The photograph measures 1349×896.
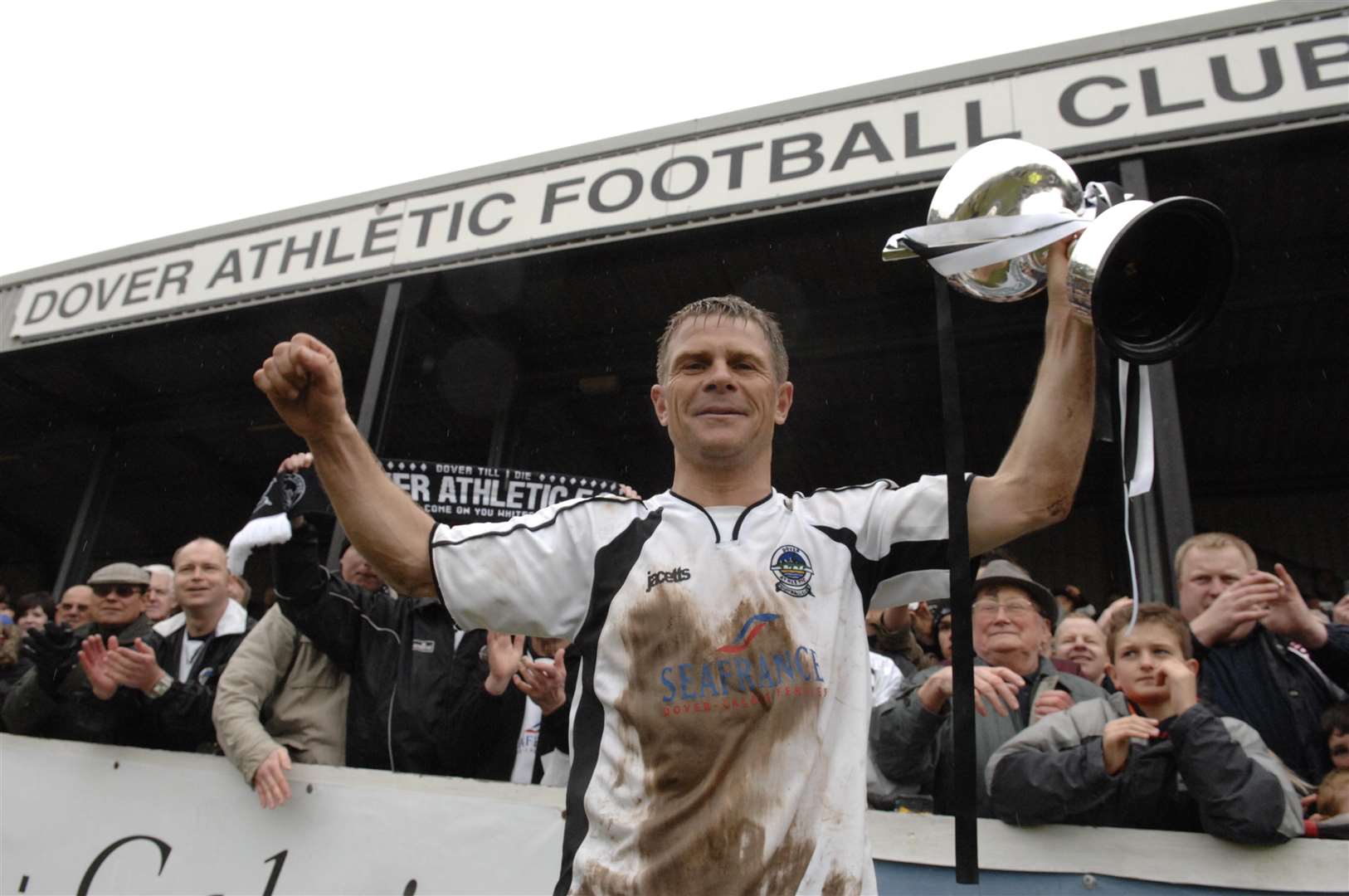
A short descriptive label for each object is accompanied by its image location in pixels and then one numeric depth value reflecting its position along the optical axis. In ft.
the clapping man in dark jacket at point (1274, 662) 9.70
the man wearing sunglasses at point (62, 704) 12.97
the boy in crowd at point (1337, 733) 9.25
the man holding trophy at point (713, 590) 4.68
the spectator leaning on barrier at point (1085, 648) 12.64
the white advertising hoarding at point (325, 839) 8.40
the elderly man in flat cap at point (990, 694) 8.96
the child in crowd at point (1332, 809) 8.46
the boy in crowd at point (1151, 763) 7.91
